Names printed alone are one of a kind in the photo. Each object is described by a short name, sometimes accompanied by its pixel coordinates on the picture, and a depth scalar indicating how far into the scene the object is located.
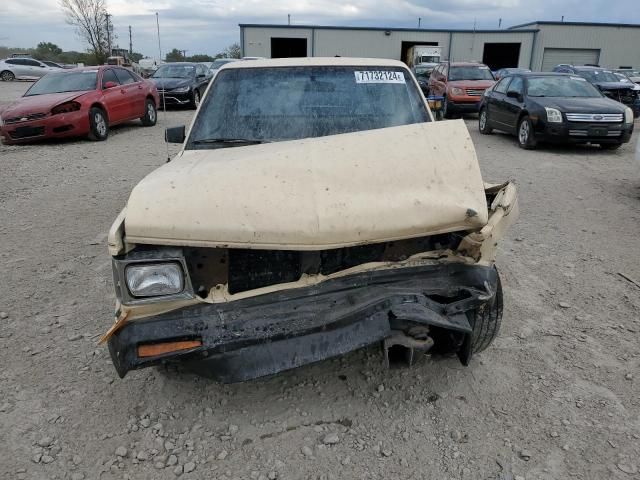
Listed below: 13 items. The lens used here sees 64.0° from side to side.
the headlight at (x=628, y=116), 9.80
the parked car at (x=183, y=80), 16.45
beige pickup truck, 2.30
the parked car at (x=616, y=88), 14.80
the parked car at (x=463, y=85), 15.20
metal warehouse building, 39.50
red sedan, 10.60
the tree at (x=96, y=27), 34.90
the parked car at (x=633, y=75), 21.35
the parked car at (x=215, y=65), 21.58
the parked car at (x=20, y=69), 30.69
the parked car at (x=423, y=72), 21.82
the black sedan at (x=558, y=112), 9.67
